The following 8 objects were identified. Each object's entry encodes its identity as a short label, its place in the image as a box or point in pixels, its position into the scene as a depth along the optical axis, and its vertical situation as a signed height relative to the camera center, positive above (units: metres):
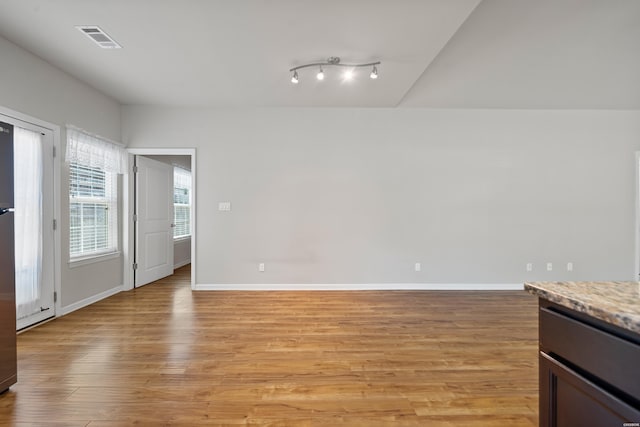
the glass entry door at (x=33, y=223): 2.79 -0.08
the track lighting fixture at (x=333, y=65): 2.95 +1.58
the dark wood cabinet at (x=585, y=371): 0.78 -0.50
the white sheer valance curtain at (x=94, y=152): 3.37 +0.83
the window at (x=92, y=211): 3.49 +0.06
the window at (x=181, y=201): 5.99 +0.30
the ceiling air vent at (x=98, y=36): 2.42 +1.60
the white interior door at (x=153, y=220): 4.48 -0.09
